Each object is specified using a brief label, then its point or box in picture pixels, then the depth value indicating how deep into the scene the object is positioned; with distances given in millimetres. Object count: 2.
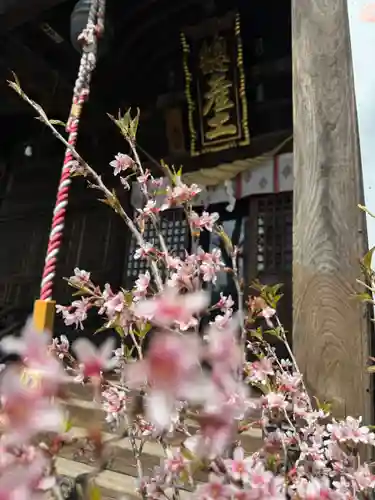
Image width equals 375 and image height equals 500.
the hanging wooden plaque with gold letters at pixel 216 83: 4680
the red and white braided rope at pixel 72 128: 1597
